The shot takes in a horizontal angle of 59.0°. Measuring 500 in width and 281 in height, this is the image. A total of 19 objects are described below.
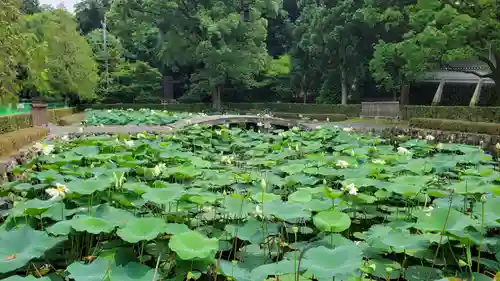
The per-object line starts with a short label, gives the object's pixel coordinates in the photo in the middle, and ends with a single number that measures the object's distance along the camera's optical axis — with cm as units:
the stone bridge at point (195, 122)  1373
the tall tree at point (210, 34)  2958
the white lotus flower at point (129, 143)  689
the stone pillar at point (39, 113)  1831
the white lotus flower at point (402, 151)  623
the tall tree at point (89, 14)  4225
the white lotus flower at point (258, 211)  326
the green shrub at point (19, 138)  963
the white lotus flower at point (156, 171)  436
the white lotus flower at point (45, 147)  549
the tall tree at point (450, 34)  1702
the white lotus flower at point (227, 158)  606
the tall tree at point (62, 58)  2605
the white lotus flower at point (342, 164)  513
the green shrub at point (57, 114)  2106
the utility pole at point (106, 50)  3152
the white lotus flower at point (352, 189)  360
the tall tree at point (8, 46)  1267
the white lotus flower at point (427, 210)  323
